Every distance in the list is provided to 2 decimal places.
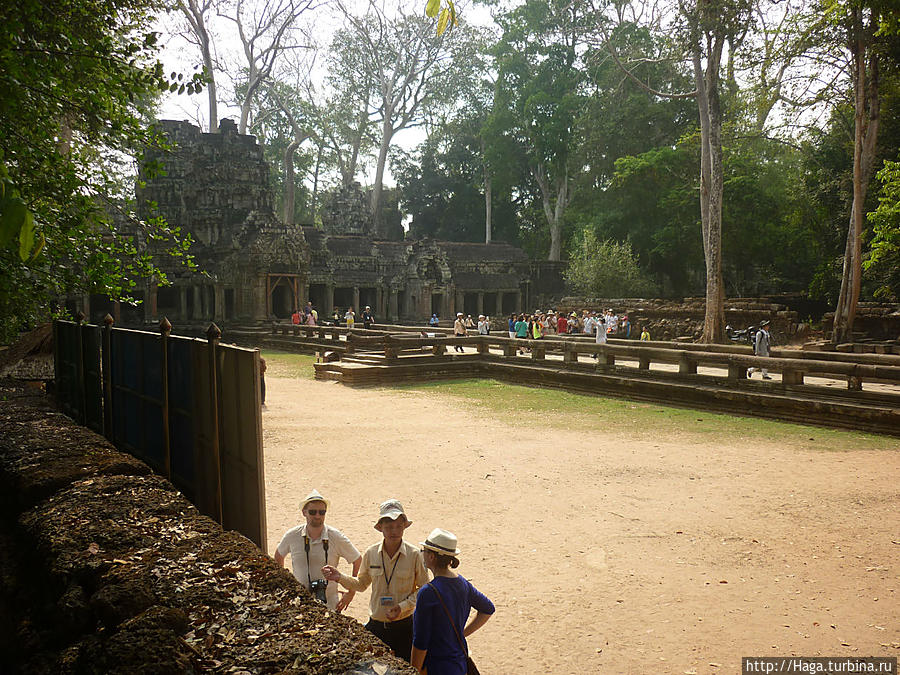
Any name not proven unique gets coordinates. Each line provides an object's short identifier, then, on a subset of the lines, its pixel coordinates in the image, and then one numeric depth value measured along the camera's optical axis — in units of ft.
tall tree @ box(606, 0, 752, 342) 73.31
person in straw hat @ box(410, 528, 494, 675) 9.99
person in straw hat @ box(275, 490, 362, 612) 12.45
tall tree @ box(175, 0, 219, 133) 137.49
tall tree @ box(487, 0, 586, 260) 165.99
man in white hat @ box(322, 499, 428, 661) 11.57
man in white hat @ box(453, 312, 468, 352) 76.68
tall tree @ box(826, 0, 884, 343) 72.90
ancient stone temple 118.62
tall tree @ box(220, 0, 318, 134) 152.76
